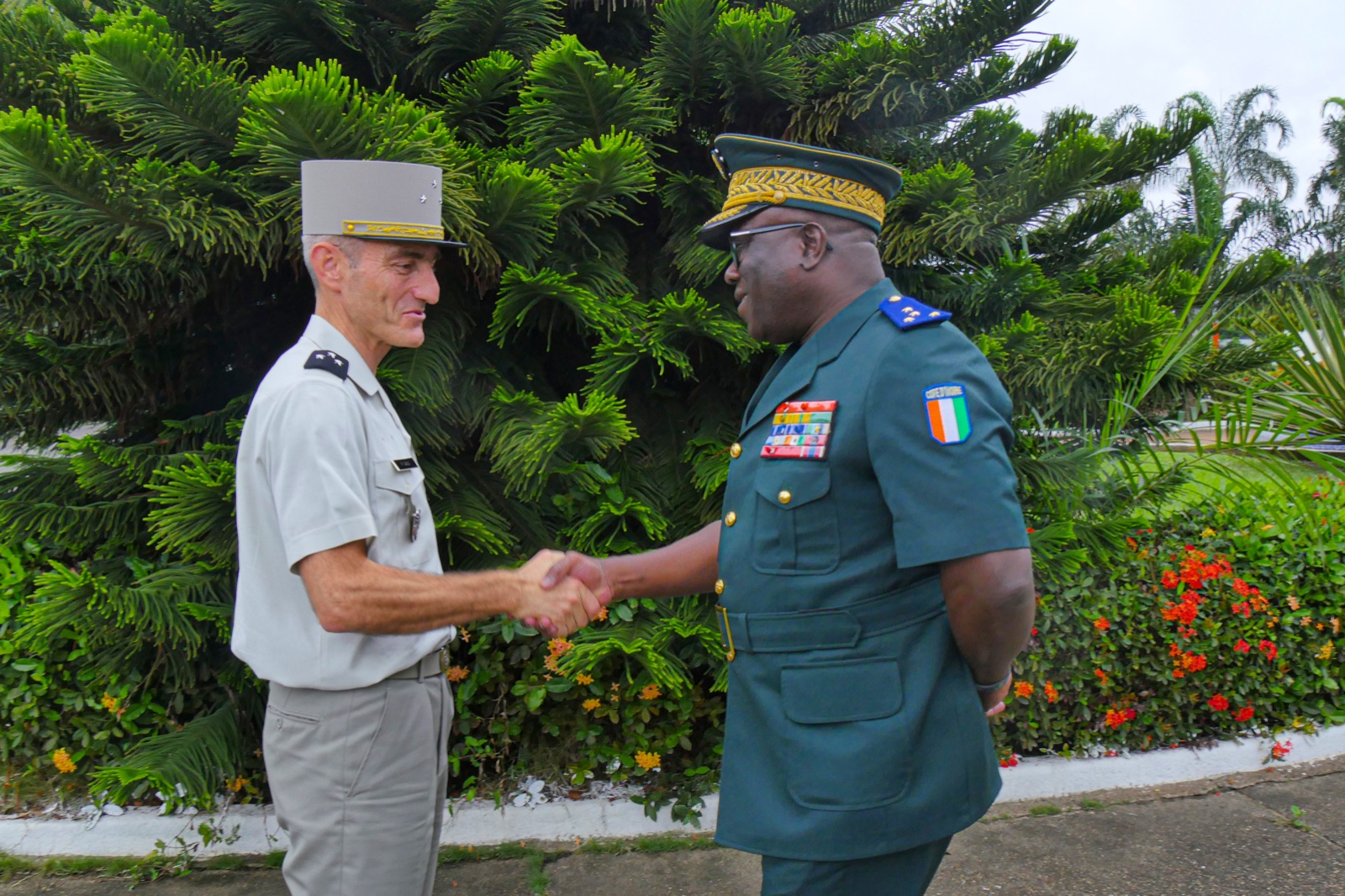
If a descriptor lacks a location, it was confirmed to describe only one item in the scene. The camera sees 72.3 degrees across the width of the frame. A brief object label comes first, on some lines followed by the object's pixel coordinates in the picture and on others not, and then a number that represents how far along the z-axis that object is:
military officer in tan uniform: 1.73
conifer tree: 2.77
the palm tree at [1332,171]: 25.02
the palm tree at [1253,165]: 23.67
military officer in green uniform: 1.53
